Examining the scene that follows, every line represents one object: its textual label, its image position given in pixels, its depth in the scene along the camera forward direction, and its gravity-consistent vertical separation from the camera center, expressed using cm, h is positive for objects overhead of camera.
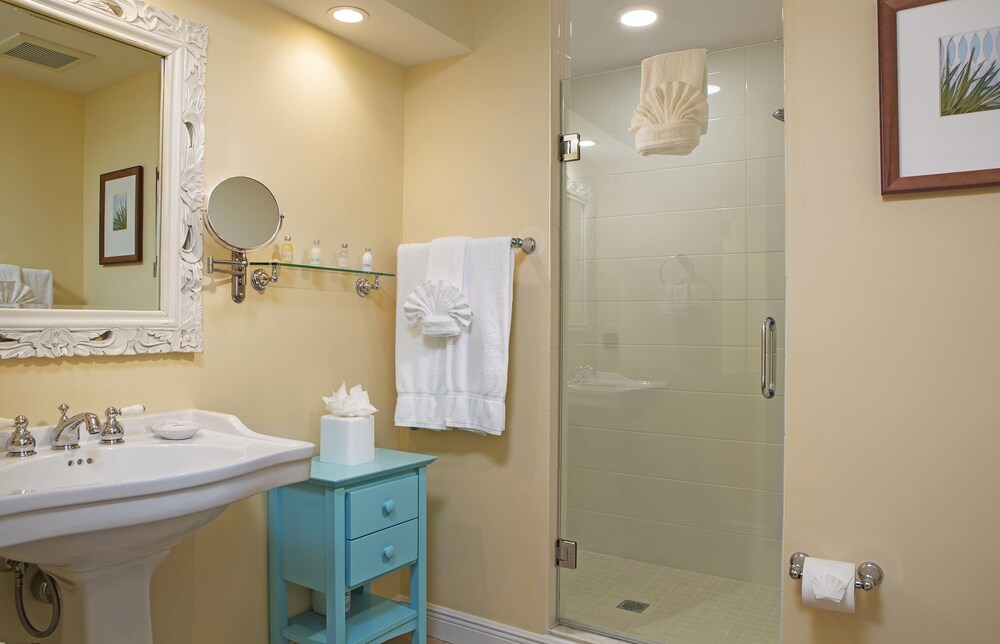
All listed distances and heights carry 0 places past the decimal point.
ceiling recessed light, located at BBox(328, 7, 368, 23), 218 +98
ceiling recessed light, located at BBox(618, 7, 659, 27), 262 +118
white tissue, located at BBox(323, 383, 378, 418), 214 -23
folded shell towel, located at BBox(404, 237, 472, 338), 232 +11
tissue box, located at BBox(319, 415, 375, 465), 209 -33
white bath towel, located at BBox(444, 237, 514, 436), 229 -6
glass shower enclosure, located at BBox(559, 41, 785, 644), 203 -11
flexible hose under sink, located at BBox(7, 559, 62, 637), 157 -60
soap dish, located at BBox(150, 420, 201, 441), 171 -25
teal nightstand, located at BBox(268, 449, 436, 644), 192 -61
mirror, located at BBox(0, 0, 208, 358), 159 +37
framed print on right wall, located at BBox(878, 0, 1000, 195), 159 +55
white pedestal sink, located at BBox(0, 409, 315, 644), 120 -32
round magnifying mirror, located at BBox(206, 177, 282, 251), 193 +32
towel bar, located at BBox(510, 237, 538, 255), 232 +28
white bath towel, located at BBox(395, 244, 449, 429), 239 -12
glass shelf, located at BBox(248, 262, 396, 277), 209 +19
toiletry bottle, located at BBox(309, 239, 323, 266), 222 +23
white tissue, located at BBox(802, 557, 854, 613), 166 -60
